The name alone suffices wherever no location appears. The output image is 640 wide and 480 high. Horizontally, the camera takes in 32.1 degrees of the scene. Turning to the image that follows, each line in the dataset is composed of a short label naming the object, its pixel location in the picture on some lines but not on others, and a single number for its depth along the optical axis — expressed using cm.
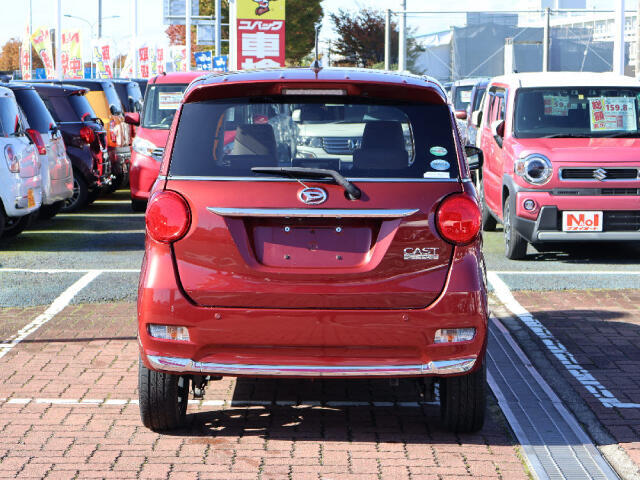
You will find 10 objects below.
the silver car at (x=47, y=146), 1377
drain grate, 500
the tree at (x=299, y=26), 7362
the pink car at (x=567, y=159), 1119
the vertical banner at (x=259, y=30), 2692
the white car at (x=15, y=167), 1216
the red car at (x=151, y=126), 1588
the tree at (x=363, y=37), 7219
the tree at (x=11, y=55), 13538
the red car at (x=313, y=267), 491
